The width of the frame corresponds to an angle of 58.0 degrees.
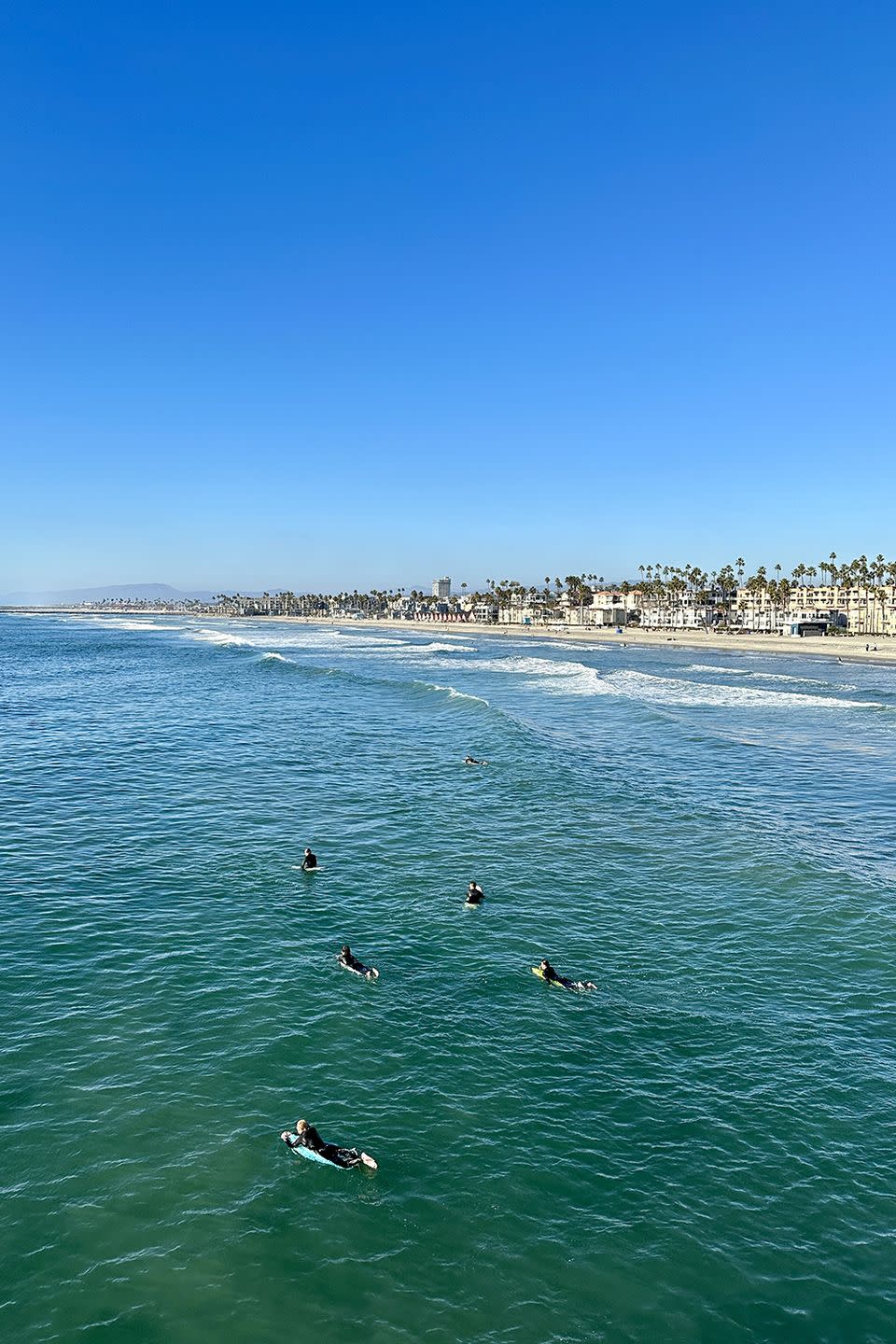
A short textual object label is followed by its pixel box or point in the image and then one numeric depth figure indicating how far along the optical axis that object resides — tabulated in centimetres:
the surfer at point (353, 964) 1978
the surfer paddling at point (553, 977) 1931
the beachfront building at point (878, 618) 19012
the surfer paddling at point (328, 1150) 1321
